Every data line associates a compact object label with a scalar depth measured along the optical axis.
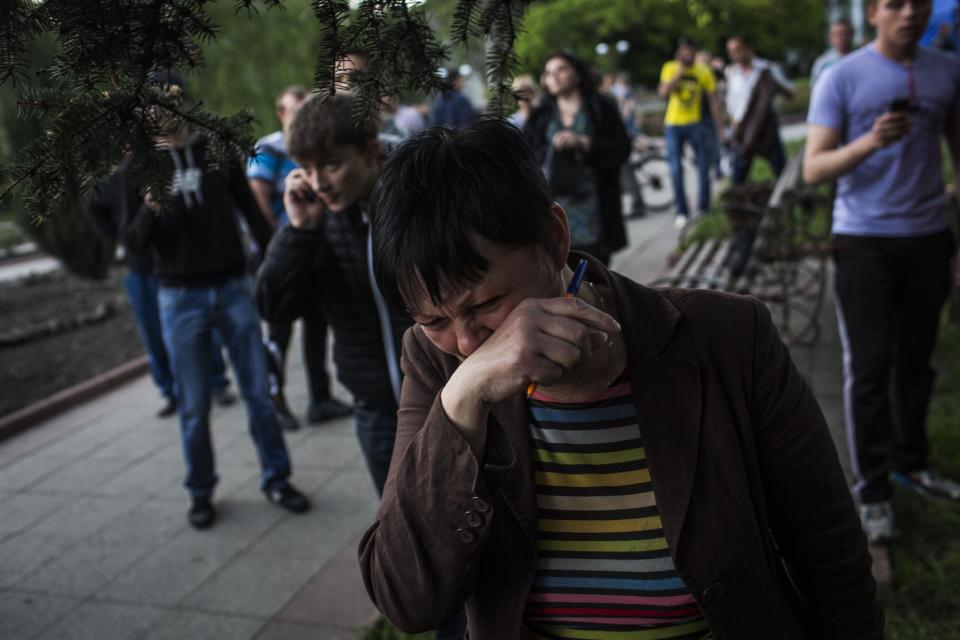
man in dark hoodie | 4.62
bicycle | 13.23
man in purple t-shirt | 3.48
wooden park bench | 5.53
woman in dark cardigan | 5.18
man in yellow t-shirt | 11.34
